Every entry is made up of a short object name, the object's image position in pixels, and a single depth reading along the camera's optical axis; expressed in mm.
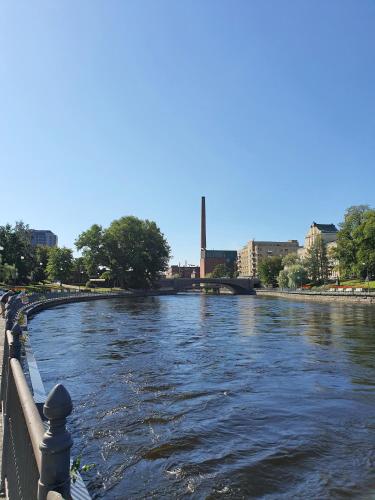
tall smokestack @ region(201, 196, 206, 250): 160625
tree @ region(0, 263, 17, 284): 68375
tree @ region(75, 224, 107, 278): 99375
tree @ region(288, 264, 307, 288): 112625
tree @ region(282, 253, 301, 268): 125100
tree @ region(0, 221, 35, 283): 87250
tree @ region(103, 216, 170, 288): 102125
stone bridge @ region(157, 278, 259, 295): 136250
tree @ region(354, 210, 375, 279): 78625
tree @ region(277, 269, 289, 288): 117425
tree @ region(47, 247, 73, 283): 92250
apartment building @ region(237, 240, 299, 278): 190625
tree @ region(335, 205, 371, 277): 88812
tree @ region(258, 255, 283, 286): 140625
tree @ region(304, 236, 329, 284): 116875
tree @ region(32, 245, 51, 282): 106138
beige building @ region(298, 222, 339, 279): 147350
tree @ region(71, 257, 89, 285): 111362
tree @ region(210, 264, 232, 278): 192875
